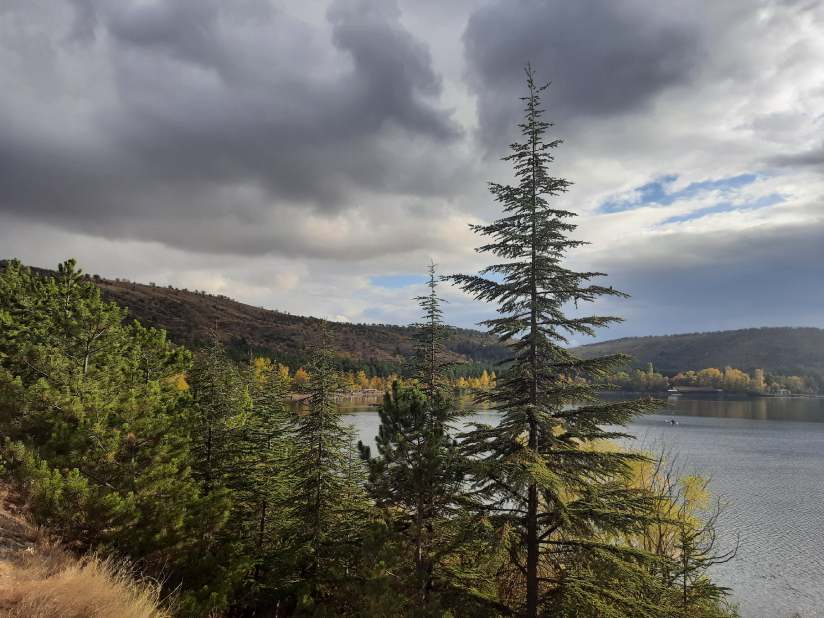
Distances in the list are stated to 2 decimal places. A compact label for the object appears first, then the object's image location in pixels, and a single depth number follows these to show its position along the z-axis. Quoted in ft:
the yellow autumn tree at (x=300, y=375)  313.94
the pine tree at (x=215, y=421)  53.52
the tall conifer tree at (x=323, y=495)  41.52
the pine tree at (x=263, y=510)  41.98
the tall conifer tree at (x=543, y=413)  33.12
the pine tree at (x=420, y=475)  35.81
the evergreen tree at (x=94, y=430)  34.50
